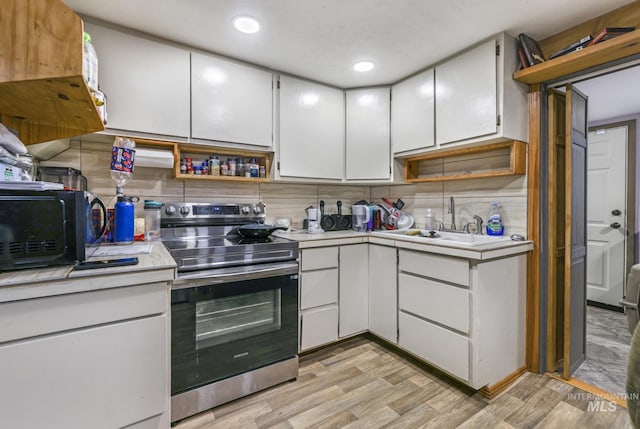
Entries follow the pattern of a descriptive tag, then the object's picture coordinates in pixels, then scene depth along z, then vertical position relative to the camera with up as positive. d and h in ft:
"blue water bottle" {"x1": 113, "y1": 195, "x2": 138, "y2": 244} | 5.41 -0.19
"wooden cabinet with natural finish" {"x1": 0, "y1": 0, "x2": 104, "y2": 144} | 3.16 +1.78
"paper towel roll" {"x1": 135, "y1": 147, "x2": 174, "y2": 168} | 6.16 +1.15
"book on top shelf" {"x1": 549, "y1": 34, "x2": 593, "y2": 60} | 5.32 +3.08
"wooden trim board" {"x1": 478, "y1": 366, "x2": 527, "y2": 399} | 5.66 -3.51
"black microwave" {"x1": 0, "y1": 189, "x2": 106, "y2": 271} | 3.31 -0.20
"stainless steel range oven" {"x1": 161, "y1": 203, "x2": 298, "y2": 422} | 4.94 -1.98
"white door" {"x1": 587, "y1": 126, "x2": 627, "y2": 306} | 9.98 -0.10
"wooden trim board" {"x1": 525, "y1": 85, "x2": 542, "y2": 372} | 6.29 -0.43
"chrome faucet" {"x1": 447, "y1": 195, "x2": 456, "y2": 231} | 7.85 +0.01
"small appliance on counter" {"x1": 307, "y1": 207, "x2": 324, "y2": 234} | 8.07 -0.27
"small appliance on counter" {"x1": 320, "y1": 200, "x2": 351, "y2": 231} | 8.88 -0.29
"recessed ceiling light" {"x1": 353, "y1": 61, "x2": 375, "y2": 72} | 7.29 +3.71
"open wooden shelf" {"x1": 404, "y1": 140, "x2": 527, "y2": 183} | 6.36 +1.27
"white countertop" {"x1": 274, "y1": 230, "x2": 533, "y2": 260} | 5.48 -0.70
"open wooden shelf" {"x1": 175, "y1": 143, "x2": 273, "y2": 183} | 6.70 +1.47
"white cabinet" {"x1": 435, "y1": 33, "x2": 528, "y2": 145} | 6.02 +2.53
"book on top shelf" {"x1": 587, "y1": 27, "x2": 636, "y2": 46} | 4.89 +3.04
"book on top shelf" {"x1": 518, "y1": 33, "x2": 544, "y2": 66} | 5.98 +3.38
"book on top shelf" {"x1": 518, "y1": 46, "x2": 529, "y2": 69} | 6.06 +3.19
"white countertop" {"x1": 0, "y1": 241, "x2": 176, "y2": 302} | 3.06 -0.77
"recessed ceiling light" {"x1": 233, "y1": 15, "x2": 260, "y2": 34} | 5.56 +3.68
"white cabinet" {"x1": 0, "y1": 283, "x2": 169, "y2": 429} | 3.14 -1.76
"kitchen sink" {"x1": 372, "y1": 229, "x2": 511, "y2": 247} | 5.96 -0.62
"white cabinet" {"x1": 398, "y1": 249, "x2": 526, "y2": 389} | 5.50 -2.10
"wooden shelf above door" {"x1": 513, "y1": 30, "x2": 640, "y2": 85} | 4.84 +2.79
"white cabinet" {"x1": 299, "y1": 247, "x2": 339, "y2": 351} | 6.82 -2.06
